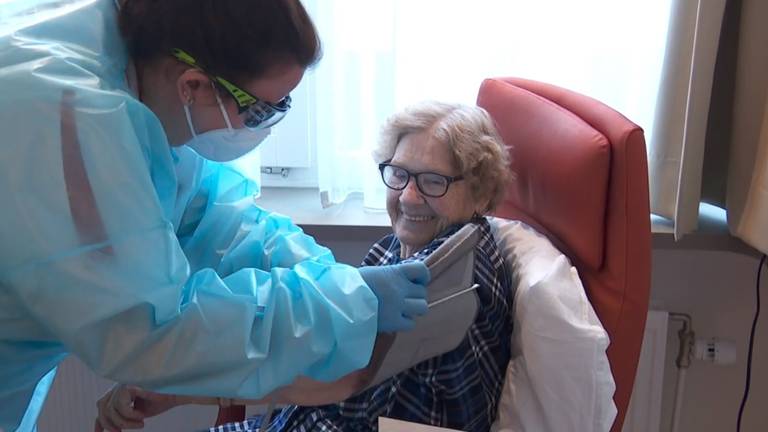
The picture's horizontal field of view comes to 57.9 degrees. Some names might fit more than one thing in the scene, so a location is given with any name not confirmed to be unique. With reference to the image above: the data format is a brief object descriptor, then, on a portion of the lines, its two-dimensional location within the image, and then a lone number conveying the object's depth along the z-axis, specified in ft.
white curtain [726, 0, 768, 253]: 4.74
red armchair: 3.55
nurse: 2.60
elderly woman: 3.85
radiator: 5.59
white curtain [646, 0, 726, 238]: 4.73
